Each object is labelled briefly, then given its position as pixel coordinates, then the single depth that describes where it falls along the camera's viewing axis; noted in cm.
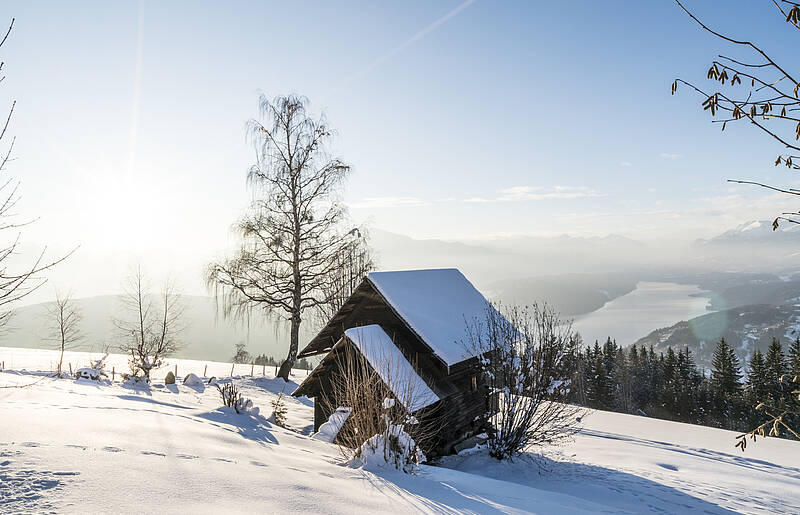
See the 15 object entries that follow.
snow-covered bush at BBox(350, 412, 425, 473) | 611
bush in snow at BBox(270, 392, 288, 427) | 1194
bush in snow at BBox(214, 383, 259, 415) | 1054
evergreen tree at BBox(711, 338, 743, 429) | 5475
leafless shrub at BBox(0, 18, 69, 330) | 602
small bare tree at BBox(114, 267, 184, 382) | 2158
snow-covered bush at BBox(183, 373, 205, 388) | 1714
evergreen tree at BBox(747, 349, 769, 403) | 4996
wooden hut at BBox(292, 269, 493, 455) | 1079
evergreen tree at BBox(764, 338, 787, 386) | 4862
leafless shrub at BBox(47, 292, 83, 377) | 2594
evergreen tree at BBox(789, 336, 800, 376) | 4809
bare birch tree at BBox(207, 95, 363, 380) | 1922
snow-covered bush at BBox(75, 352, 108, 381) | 1664
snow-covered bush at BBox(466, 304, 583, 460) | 1045
